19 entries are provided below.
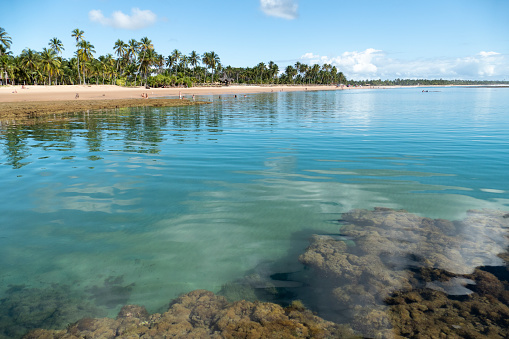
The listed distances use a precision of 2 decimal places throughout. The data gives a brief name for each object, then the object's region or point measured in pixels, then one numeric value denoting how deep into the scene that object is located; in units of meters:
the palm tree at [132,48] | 105.31
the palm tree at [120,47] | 105.75
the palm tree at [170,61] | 136.23
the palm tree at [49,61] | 85.44
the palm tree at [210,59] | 142.88
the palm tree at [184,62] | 139.50
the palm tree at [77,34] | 87.18
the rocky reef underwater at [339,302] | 4.16
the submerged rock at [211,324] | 4.11
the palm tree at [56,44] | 93.88
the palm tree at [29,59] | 83.56
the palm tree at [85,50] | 88.00
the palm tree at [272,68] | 184.25
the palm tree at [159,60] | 114.01
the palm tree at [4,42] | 83.96
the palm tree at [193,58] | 141.31
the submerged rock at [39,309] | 4.32
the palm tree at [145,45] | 105.06
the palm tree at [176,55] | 134.12
